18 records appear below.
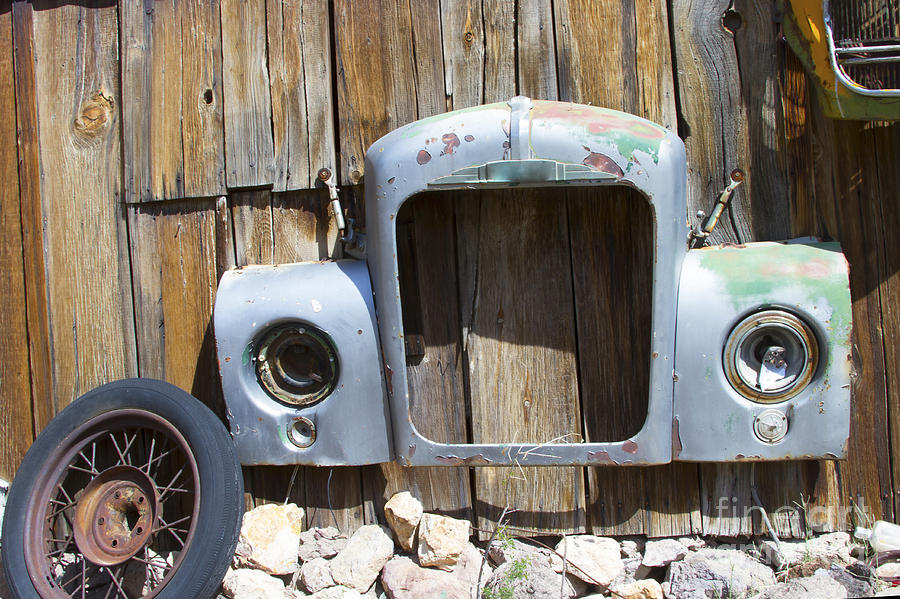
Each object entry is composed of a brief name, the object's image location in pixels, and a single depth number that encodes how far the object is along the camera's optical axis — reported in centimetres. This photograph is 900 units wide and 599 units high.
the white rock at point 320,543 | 228
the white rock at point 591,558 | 217
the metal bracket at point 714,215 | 210
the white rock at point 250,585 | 212
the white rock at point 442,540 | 217
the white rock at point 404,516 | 222
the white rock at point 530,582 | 209
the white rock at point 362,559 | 219
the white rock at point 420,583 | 212
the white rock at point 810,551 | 212
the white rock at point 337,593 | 214
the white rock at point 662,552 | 218
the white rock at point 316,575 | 218
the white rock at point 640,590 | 211
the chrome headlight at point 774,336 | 195
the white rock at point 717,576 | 205
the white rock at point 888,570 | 205
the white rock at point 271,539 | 219
